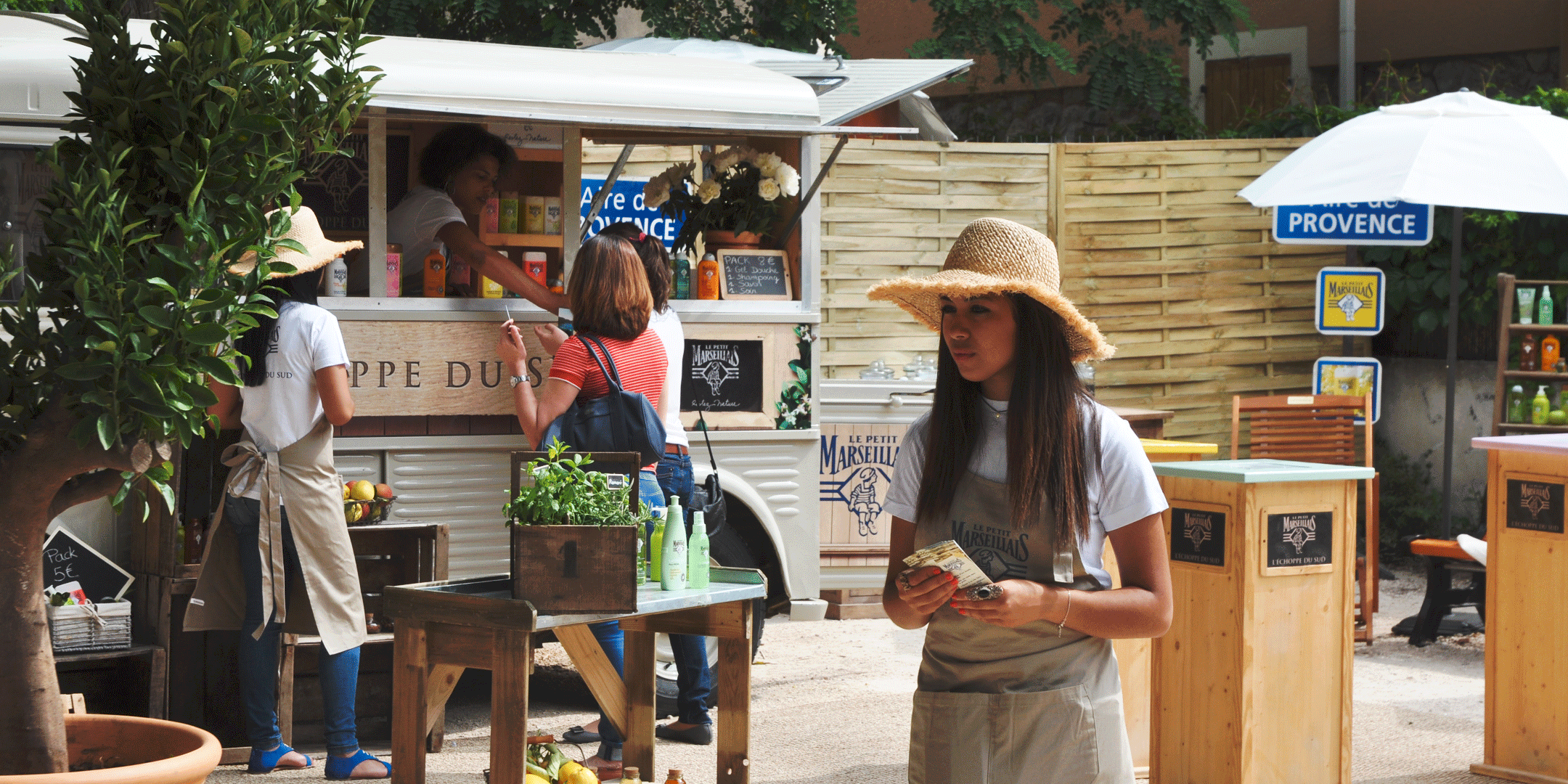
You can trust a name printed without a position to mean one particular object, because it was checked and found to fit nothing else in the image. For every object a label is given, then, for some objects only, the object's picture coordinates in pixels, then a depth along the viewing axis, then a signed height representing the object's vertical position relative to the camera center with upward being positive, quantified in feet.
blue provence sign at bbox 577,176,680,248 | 31.14 +3.17
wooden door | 46.60 +8.95
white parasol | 25.50 +3.78
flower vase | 21.90 +1.82
